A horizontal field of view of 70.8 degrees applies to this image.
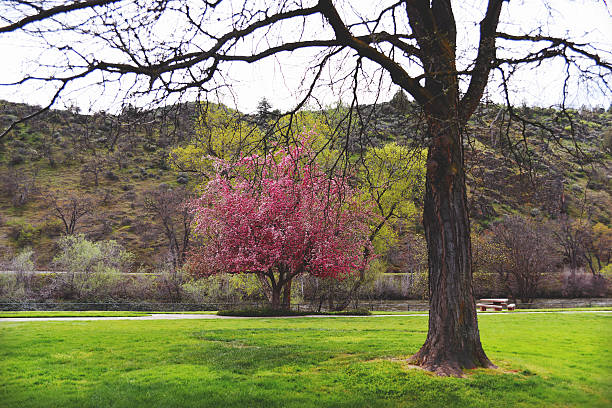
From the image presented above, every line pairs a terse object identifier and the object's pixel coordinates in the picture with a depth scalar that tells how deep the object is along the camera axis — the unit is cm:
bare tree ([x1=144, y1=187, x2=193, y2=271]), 3653
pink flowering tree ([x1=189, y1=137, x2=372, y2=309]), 1738
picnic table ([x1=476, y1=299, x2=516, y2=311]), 2544
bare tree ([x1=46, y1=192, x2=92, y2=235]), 4053
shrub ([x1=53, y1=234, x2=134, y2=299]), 2598
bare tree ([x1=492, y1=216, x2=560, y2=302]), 3409
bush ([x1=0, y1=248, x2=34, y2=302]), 2481
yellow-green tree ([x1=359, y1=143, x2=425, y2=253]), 2820
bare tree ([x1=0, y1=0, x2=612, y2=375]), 556
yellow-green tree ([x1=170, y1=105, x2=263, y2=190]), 2473
